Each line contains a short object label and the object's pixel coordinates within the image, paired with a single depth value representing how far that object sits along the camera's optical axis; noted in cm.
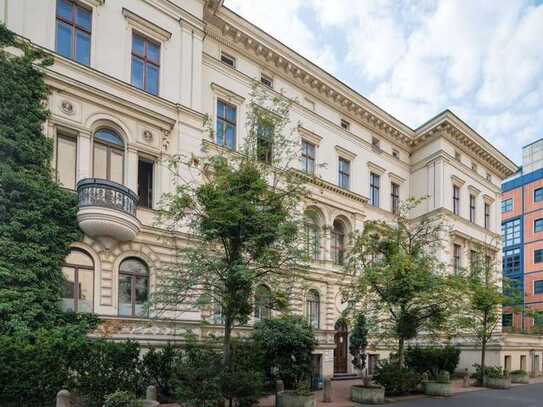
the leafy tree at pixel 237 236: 1190
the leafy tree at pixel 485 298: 2188
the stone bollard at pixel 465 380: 2266
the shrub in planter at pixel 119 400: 1041
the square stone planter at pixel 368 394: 1600
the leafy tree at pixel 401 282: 1717
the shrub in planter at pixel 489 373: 2284
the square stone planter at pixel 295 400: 1355
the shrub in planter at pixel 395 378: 1727
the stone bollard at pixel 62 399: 1047
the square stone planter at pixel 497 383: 2253
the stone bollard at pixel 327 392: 1588
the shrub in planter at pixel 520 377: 2592
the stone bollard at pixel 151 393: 1228
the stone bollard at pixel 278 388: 1377
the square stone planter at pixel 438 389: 1848
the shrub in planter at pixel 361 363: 1606
